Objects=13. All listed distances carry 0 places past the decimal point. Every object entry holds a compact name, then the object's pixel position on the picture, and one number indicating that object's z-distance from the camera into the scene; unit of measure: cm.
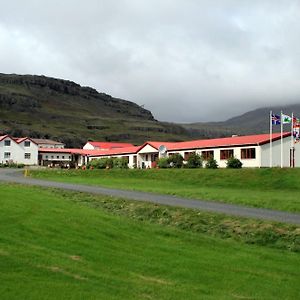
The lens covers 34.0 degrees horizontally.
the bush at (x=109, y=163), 7321
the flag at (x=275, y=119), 5131
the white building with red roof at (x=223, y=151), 5800
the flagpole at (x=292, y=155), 5829
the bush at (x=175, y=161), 6525
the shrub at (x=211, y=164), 5903
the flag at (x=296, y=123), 5185
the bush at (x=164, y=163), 6600
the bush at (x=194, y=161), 6214
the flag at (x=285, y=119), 5056
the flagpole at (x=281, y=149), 5542
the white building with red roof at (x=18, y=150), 10588
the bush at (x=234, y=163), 5709
